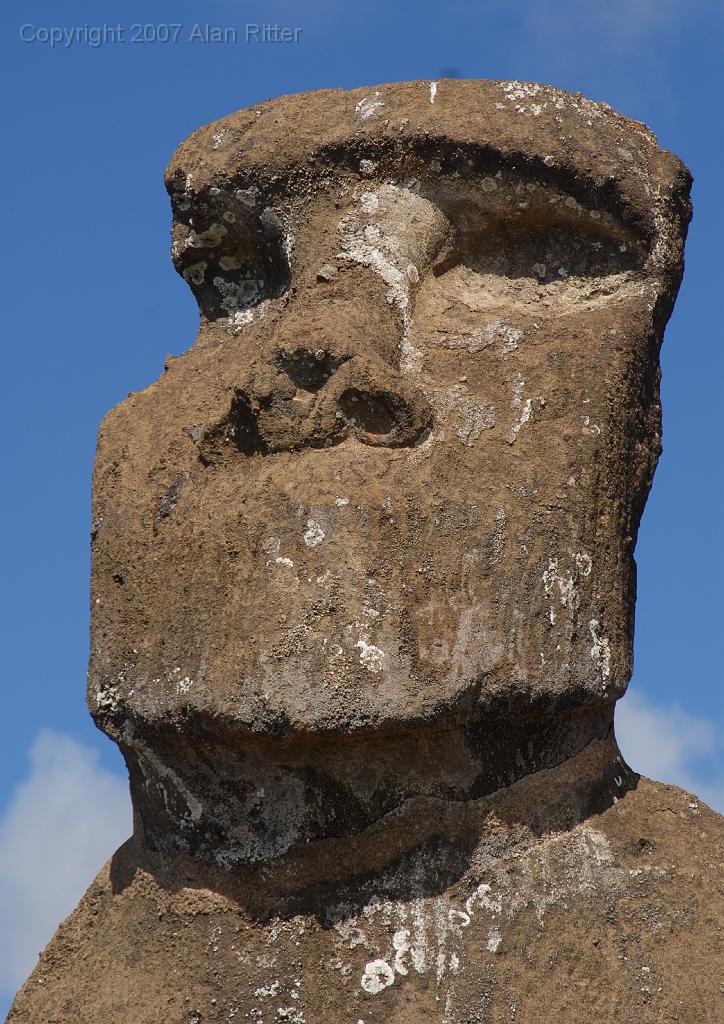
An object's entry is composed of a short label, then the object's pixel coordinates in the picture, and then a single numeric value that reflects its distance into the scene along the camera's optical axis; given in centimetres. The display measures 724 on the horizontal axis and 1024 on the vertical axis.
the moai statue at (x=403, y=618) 874
